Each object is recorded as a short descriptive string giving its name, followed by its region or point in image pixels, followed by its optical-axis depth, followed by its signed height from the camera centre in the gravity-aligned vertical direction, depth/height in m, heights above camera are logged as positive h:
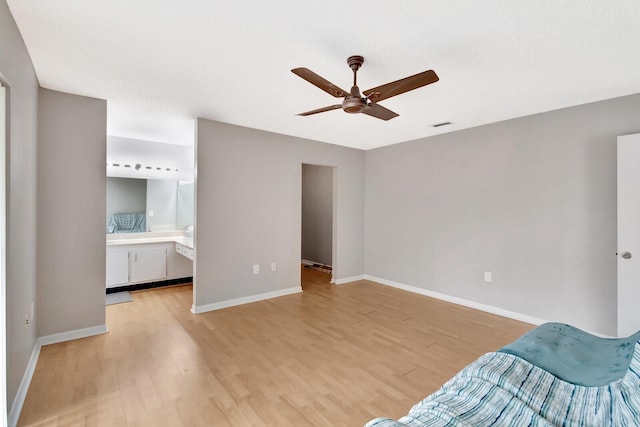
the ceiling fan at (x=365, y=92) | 1.88 +0.85
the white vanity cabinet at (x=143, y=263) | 4.34 -0.75
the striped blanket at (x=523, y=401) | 1.02 -0.70
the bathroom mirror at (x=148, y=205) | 4.67 +0.15
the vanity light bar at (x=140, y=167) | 4.63 +0.75
